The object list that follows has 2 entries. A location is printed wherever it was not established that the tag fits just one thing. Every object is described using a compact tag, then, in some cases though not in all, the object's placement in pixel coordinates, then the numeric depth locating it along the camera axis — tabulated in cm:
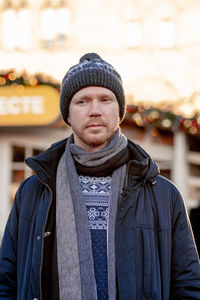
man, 211
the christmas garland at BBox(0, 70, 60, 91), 927
